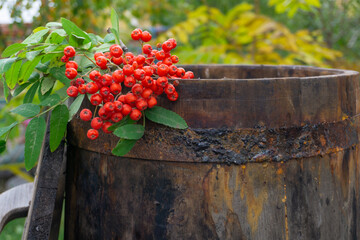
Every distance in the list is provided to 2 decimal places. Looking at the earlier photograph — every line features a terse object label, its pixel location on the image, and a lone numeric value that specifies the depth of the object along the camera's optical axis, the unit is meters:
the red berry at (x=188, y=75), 1.25
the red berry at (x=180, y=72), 1.23
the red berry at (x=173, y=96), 1.19
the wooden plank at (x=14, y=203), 1.37
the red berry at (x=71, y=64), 1.20
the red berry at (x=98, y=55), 1.21
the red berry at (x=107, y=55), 1.21
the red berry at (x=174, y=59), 1.23
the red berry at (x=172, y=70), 1.21
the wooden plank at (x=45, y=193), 1.25
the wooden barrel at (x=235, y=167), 1.20
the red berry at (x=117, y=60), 1.21
